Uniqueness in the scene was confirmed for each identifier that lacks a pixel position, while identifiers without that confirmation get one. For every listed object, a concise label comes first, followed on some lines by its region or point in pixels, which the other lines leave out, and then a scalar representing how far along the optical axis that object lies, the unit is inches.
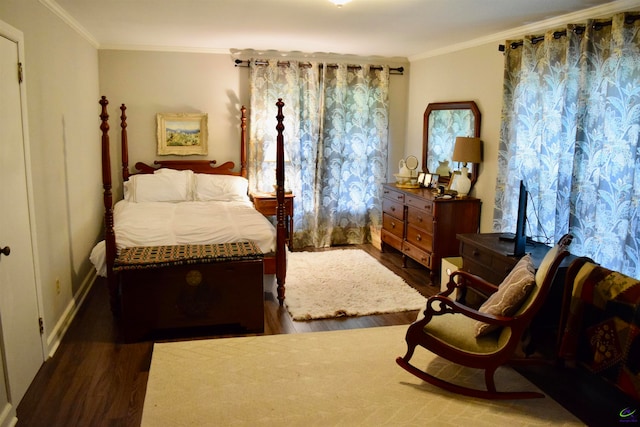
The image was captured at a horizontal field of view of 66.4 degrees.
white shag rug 164.7
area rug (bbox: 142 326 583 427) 103.5
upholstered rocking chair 105.2
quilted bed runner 134.6
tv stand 129.9
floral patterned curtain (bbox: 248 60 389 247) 237.5
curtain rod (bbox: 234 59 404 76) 232.1
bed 148.3
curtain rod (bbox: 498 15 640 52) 128.5
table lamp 189.8
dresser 191.6
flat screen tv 134.1
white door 99.8
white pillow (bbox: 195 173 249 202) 220.5
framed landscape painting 228.7
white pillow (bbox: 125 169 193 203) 212.4
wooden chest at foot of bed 136.4
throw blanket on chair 97.3
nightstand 227.8
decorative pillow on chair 107.1
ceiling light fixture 130.6
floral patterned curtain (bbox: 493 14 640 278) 130.1
